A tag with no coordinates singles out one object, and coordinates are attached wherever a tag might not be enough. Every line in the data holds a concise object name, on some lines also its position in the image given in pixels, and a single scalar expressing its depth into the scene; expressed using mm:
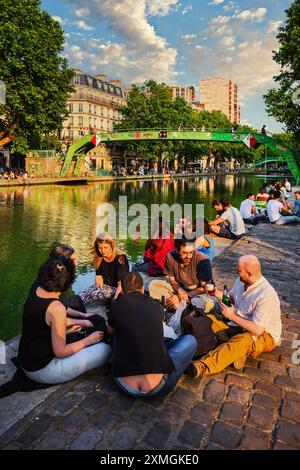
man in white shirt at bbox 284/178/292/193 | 28425
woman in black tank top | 3344
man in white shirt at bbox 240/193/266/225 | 15086
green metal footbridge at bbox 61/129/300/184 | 43200
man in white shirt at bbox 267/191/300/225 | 14203
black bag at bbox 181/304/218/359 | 4160
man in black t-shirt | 3260
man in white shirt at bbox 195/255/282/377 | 3948
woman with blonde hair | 5645
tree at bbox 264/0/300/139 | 27828
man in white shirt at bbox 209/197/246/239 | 11484
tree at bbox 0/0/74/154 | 31906
